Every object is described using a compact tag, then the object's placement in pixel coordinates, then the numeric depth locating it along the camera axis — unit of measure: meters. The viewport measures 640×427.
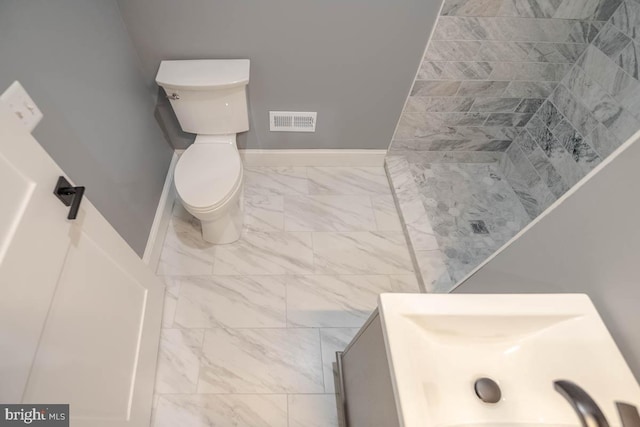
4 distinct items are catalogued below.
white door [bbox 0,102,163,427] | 0.65
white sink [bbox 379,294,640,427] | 0.69
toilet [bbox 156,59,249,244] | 1.48
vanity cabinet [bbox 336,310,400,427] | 0.81
